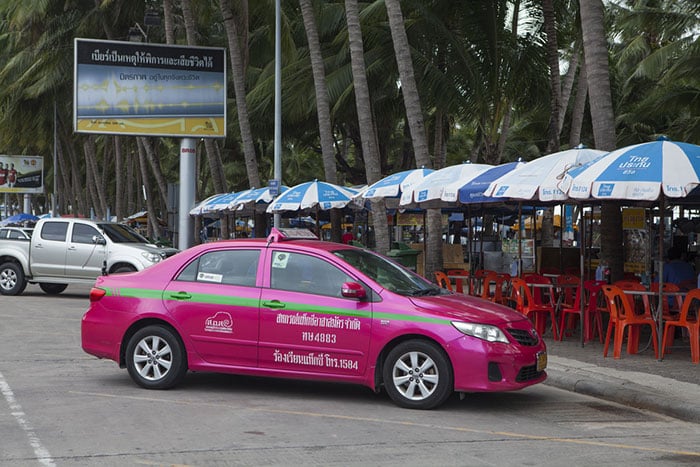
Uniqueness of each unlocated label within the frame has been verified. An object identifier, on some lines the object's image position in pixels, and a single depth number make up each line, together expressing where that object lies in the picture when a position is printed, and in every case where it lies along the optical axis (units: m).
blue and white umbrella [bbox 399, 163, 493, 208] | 14.13
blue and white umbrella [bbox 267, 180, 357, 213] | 19.53
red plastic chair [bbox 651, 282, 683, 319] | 12.20
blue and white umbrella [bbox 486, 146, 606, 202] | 11.86
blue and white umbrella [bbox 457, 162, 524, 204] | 13.47
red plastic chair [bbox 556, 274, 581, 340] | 13.45
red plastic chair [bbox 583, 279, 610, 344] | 13.11
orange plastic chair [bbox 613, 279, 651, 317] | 11.92
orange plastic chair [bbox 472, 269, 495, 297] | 16.22
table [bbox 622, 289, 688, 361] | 11.45
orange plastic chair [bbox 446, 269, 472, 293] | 17.17
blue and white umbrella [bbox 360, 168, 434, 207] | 15.65
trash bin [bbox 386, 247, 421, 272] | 18.77
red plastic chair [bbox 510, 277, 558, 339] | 13.32
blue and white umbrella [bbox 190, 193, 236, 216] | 27.11
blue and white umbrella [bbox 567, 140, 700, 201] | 10.34
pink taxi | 8.38
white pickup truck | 20.73
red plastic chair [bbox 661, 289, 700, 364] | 11.08
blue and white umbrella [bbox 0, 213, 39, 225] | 58.31
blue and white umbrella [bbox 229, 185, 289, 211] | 23.67
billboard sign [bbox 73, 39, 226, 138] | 27.88
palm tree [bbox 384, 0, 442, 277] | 17.88
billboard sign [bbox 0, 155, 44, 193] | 66.75
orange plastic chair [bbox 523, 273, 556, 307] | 14.00
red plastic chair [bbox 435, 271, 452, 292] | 15.98
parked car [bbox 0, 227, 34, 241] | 22.30
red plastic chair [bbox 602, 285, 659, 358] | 11.62
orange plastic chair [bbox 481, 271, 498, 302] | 15.19
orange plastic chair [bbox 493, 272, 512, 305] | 15.02
